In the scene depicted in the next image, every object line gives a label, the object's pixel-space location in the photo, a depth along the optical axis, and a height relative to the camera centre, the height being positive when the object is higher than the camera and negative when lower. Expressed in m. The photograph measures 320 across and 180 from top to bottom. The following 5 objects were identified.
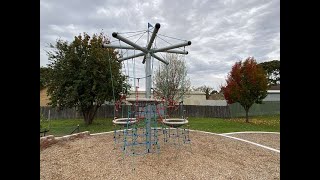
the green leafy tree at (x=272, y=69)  34.20 +4.40
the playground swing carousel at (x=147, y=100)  4.87 -0.17
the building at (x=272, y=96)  28.94 -0.44
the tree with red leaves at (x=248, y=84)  13.81 +0.69
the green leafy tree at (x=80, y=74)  11.52 +1.14
